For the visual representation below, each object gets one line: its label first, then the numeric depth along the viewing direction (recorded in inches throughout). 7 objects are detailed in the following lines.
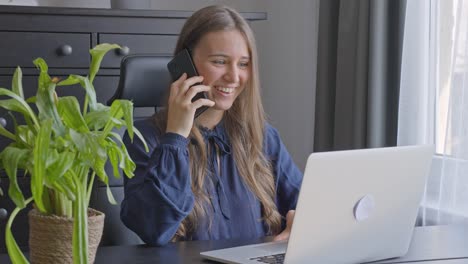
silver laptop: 63.8
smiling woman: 79.4
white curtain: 105.5
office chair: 86.7
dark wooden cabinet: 116.7
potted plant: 51.5
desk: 69.9
